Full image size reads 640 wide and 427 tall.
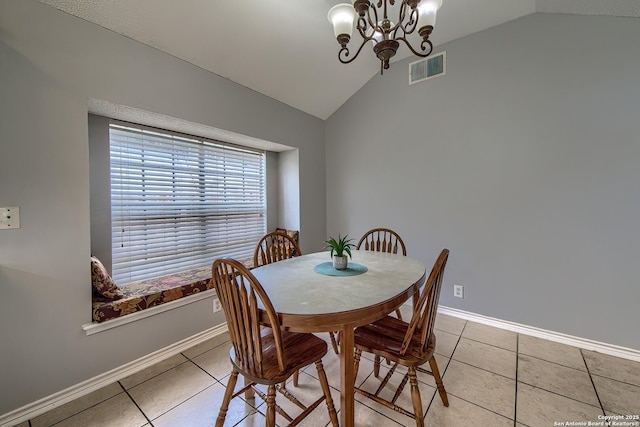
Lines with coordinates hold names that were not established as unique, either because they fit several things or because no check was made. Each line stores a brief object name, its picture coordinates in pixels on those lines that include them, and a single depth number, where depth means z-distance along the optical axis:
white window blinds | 2.13
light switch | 1.39
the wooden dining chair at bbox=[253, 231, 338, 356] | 2.06
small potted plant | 1.72
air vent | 2.63
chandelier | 1.39
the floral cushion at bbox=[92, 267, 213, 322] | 1.72
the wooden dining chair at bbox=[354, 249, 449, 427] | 1.26
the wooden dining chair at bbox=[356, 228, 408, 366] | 2.16
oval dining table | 1.11
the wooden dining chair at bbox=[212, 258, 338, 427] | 1.09
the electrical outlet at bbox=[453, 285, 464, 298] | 2.63
